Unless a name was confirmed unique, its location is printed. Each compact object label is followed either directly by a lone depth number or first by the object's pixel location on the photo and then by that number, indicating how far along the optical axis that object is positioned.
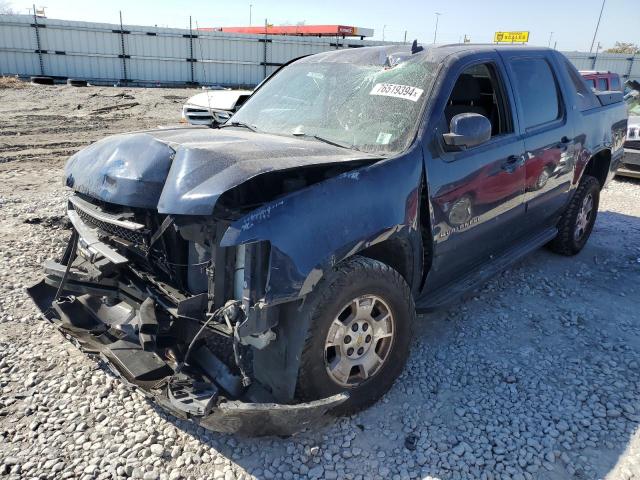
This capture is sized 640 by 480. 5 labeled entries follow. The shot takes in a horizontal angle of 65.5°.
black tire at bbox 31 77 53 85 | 19.14
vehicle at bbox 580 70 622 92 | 8.95
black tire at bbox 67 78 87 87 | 19.66
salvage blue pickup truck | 2.35
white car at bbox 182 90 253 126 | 7.20
